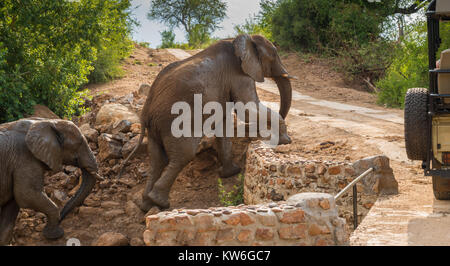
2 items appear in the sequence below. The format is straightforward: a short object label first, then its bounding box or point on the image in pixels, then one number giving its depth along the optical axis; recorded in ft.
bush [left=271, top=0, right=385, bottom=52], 69.41
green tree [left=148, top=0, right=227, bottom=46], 113.50
